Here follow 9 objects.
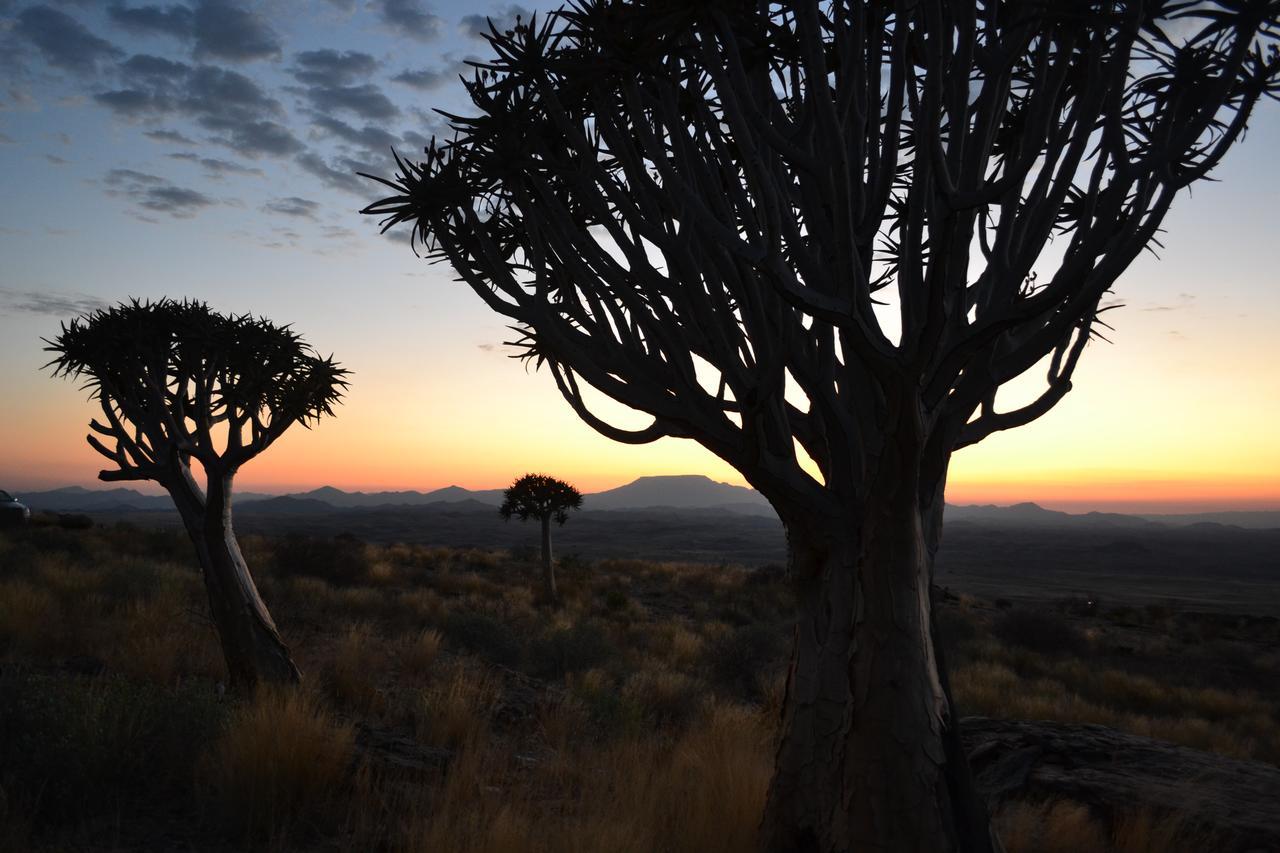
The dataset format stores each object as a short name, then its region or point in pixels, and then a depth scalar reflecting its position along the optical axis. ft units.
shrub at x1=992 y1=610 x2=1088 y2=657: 67.21
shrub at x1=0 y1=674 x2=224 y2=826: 14.97
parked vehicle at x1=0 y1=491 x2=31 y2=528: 72.74
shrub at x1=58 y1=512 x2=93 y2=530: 80.84
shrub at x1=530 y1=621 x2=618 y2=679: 40.98
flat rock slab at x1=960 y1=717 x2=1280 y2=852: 18.20
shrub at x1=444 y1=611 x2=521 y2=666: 41.65
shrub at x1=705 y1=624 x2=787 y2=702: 43.70
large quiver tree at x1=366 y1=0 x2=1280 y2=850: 12.00
